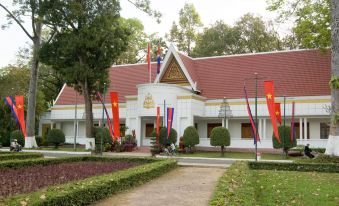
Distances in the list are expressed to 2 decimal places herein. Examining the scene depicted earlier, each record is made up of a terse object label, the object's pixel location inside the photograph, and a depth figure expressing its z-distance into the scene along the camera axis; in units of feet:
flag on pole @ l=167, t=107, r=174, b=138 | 95.46
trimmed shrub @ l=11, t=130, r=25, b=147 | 114.41
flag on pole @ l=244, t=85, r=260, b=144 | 79.08
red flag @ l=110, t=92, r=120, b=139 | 84.94
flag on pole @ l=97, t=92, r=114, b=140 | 101.19
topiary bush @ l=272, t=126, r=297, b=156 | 86.17
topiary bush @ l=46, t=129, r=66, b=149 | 114.83
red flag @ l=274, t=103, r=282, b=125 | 88.12
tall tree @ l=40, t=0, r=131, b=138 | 96.12
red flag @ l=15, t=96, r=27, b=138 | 96.07
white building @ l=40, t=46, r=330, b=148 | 105.91
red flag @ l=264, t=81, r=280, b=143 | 77.13
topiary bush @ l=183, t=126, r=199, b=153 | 98.07
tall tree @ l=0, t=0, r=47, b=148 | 102.27
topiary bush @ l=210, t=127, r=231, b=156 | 92.89
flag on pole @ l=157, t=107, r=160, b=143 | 97.51
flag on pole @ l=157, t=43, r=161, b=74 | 119.55
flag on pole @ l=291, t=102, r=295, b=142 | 85.51
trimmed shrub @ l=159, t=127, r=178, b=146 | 98.32
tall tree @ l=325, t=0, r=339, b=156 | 60.23
